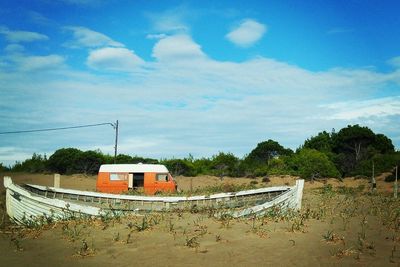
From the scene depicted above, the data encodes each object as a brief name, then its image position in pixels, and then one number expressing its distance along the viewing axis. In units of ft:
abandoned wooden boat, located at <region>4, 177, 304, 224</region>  43.68
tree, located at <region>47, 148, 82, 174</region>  151.33
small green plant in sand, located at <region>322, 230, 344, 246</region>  30.56
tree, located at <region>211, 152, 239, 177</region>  150.30
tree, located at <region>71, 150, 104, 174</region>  151.64
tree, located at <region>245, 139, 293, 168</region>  168.66
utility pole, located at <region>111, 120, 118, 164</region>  134.24
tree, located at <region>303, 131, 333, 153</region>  171.01
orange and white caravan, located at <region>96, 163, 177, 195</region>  90.06
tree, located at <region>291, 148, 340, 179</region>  131.64
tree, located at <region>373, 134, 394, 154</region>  163.43
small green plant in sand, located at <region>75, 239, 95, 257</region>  29.63
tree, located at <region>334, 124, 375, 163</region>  163.91
